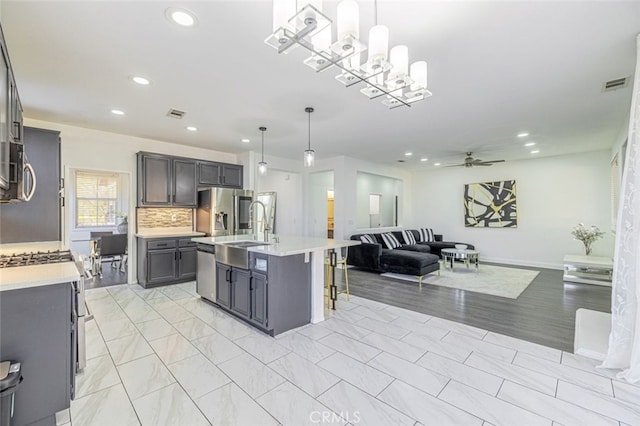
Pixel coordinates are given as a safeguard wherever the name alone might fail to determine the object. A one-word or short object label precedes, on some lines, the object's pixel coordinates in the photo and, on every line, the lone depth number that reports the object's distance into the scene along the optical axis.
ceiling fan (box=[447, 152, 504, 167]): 5.89
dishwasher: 3.73
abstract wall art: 7.28
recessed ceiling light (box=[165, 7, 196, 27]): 1.89
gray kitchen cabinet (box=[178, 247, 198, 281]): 5.04
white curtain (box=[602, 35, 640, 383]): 2.13
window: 6.92
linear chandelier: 1.51
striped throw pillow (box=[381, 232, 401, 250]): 6.59
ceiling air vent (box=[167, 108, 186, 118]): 3.70
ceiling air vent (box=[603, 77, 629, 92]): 2.87
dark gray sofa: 5.30
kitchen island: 2.93
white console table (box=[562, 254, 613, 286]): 5.09
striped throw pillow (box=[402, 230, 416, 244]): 7.50
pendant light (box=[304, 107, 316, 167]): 3.52
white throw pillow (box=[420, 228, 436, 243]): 8.09
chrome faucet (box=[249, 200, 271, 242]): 3.78
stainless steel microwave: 2.01
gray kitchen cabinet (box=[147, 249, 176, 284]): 4.71
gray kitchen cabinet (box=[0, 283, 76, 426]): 1.55
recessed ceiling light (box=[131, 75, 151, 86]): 2.82
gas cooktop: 2.04
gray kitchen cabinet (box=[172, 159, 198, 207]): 5.24
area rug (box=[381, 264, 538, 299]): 4.77
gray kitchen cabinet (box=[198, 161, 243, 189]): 5.56
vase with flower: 5.80
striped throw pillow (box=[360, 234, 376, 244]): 6.28
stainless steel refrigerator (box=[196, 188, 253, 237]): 5.31
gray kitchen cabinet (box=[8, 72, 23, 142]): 2.03
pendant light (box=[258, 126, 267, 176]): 4.13
